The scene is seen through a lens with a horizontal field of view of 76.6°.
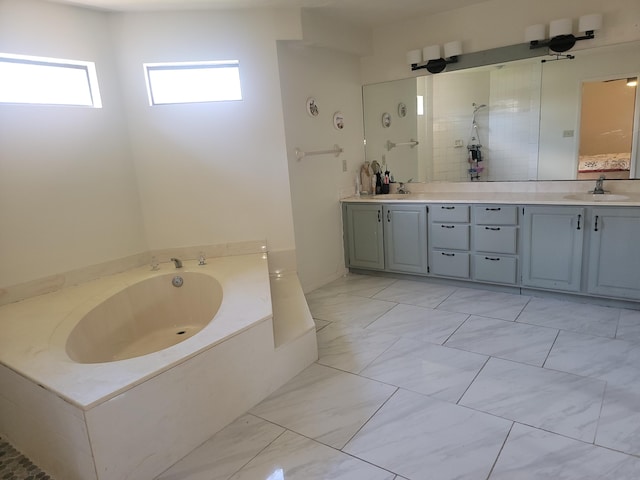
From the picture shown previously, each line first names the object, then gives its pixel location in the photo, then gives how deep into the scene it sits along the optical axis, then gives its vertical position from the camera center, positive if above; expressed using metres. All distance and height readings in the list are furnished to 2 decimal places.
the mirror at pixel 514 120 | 3.27 +0.23
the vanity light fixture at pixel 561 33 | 3.12 +0.86
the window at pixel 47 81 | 2.58 +0.66
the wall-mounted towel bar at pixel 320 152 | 3.63 +0.07
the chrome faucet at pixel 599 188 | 3.30 -0.40
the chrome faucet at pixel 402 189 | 4.36 -0.38
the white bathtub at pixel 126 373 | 1.61 -0.94
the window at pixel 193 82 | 3.25 +0.69
